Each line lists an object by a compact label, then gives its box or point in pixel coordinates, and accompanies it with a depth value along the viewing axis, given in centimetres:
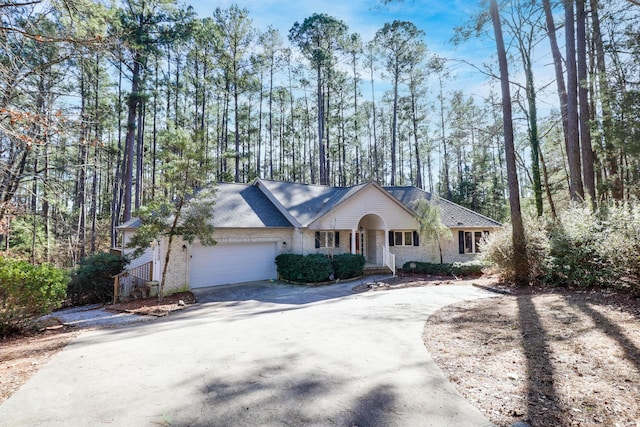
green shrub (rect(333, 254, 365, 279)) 1571
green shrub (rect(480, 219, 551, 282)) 1050
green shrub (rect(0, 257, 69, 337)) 649
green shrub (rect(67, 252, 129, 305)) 1302
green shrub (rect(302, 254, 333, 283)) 1469
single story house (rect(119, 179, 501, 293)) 1386
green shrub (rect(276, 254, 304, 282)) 1471
